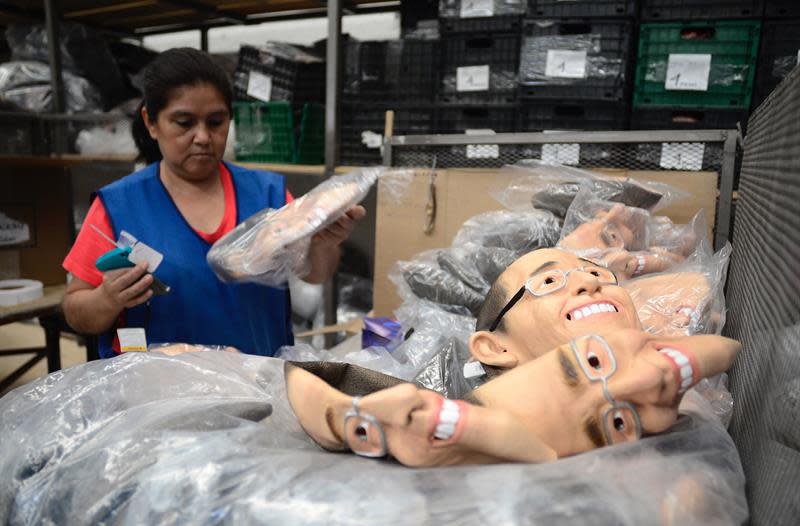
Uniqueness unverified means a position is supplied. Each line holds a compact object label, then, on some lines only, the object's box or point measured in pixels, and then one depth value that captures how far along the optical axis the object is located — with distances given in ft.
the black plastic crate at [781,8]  5.88
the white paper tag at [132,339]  4.27
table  6.61
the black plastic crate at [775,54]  5.94
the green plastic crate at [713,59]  6.01
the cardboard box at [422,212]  5.58
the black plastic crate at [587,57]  6.38
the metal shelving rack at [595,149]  4.76
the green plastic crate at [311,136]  8.50
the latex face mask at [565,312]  2.32
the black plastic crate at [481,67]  7.16
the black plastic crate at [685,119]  6.23
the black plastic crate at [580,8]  6.27
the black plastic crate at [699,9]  5.94
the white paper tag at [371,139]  8.07
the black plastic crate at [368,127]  7.97
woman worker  4.41
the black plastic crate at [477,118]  7.31
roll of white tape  6.80
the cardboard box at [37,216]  8.16
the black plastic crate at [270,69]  8.41
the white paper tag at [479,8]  6.95
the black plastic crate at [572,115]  6.57
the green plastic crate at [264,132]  8.41
